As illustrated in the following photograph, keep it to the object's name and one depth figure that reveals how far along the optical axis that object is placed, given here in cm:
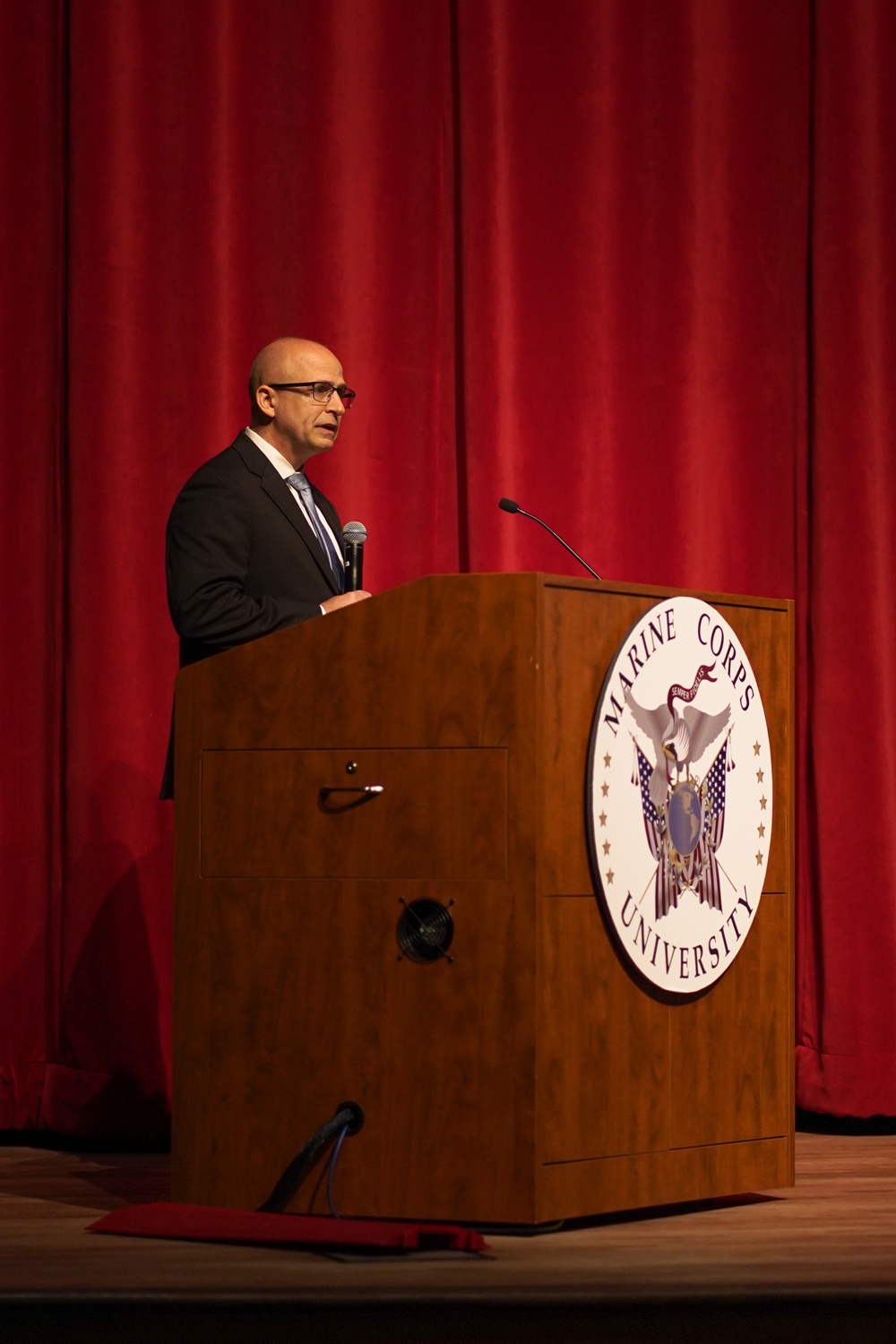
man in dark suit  512
